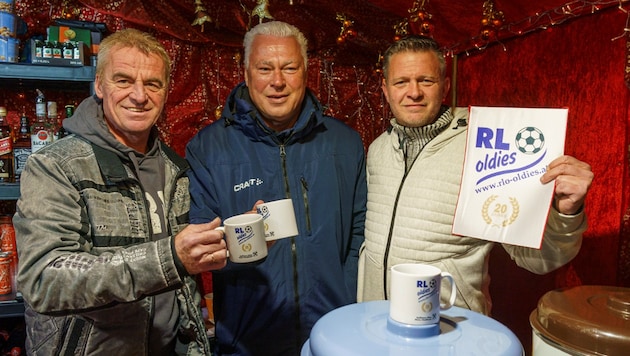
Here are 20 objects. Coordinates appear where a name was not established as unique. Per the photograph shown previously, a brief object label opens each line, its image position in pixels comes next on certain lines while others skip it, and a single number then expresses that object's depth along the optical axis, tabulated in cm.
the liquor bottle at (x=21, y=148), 223
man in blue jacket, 175
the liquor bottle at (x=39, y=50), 215
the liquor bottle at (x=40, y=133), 222
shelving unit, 210
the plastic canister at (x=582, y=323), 94
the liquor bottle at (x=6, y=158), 220
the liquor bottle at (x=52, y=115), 219
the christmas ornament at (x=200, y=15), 287
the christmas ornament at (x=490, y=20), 228
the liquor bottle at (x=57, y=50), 218
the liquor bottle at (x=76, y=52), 220
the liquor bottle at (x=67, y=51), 218
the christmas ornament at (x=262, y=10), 273
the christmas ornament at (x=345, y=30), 311
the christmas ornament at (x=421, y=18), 254
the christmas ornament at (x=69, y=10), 272
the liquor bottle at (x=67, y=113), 232
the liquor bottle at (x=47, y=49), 216
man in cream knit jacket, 159
